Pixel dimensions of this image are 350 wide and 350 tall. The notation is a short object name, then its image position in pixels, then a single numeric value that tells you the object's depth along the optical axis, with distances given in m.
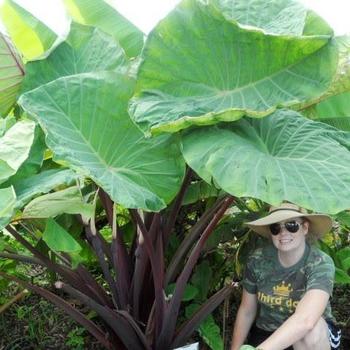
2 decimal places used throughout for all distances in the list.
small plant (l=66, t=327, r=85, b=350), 2.14
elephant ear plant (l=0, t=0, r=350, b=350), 1.24
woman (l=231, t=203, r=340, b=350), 1.56
